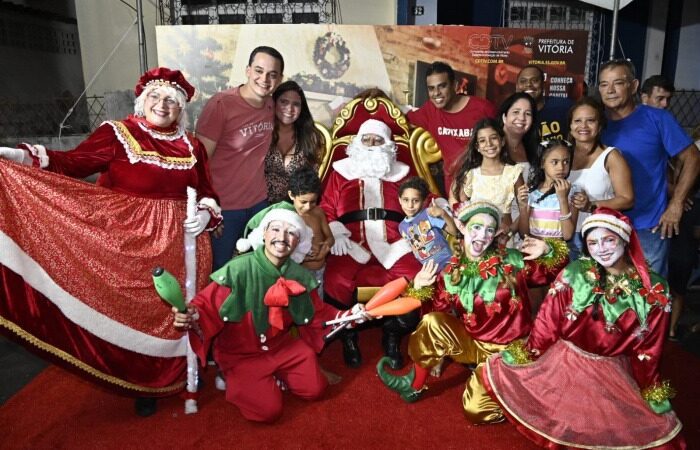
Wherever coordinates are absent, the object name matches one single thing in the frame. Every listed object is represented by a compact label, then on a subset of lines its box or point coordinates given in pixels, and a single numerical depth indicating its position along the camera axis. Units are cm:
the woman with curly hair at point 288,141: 371
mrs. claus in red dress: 245
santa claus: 350
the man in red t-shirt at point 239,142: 345
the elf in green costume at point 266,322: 276
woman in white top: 308
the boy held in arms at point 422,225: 340
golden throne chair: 399
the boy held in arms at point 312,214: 317
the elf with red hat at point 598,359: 233
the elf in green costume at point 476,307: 274
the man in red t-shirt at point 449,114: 392
